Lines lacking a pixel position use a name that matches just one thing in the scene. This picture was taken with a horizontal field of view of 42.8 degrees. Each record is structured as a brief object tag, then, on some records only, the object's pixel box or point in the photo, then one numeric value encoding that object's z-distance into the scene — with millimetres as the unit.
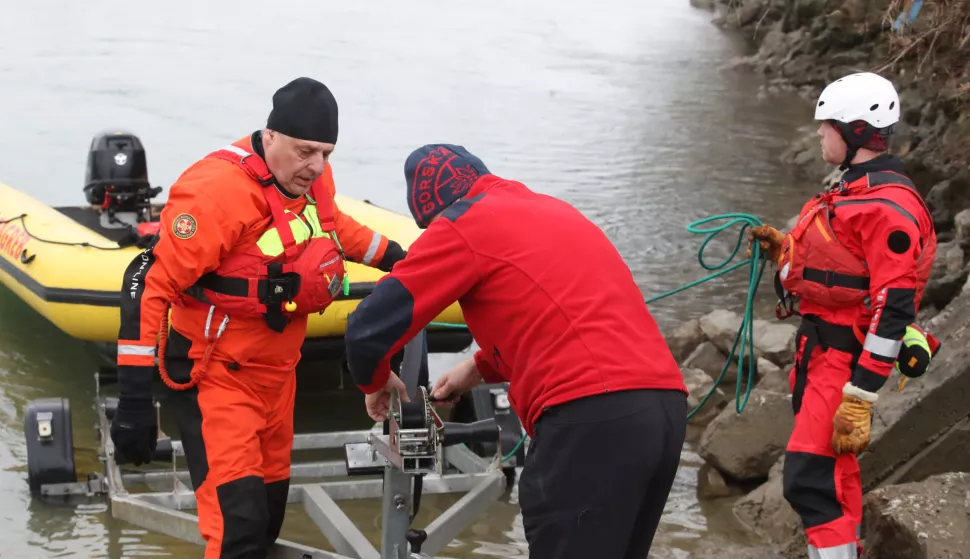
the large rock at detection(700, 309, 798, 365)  7199
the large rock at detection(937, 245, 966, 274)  7664
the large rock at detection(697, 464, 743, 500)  5852
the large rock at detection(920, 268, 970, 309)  7060
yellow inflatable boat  6395
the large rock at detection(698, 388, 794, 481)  5766
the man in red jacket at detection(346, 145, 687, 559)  2973
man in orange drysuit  3785
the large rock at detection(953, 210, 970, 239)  8094
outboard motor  7547
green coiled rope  4652
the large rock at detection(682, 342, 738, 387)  7211
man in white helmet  4027
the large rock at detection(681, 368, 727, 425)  6719
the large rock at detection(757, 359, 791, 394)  6348
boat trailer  3564
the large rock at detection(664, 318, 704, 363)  7648
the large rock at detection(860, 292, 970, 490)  4793
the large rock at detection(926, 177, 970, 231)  9102
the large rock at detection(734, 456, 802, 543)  5242
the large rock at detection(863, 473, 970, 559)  4125
